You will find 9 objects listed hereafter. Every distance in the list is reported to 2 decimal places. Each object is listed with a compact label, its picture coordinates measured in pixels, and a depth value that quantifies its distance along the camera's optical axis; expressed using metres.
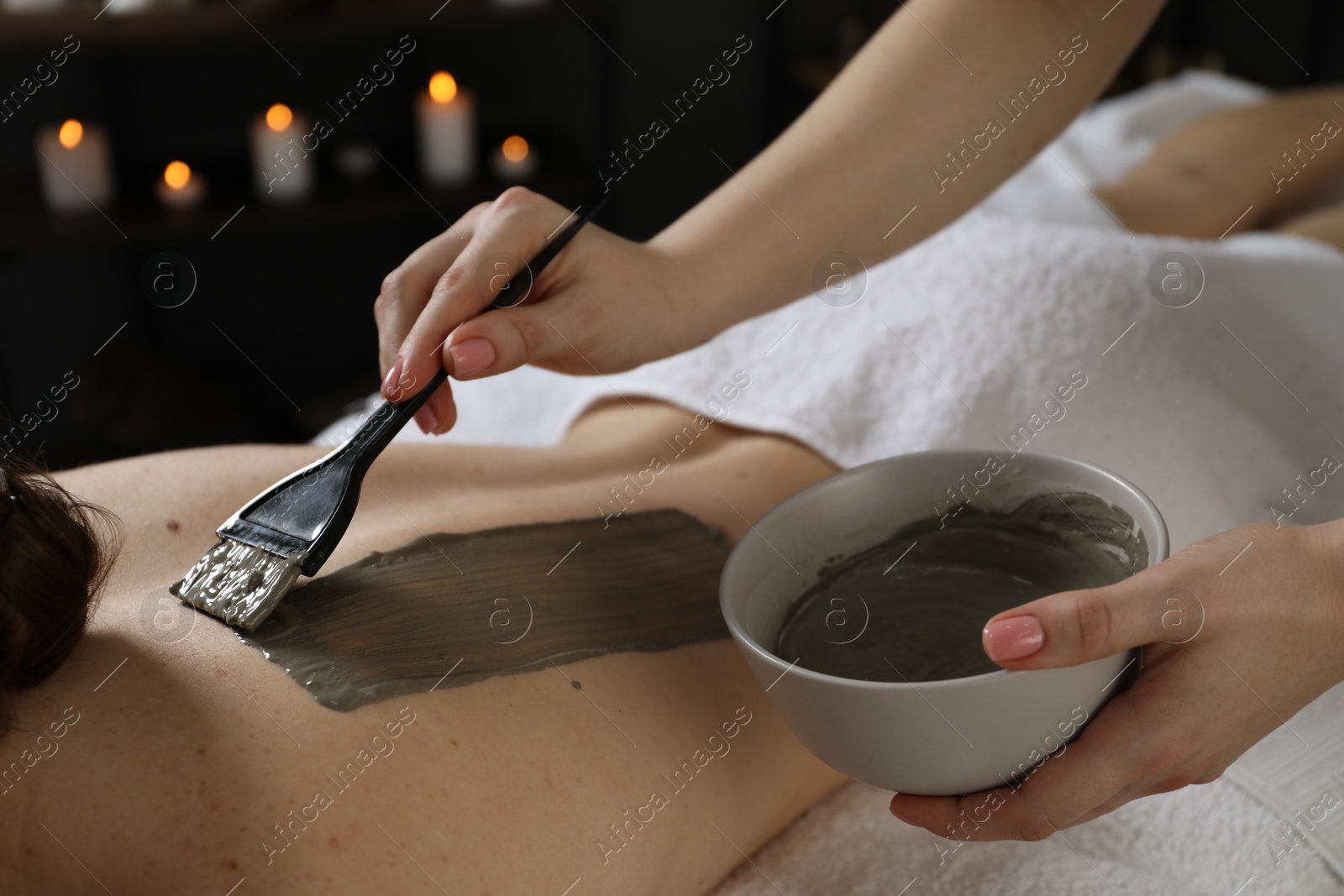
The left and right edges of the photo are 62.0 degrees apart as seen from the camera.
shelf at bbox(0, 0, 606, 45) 1.72
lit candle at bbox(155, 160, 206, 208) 1.83
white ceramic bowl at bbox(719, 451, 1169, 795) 0.50
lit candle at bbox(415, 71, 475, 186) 1.96
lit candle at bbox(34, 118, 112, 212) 1.78
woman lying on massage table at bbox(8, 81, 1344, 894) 0.53
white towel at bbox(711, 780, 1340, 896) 0.66
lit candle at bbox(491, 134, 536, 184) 2.10
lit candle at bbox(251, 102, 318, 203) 1.92
